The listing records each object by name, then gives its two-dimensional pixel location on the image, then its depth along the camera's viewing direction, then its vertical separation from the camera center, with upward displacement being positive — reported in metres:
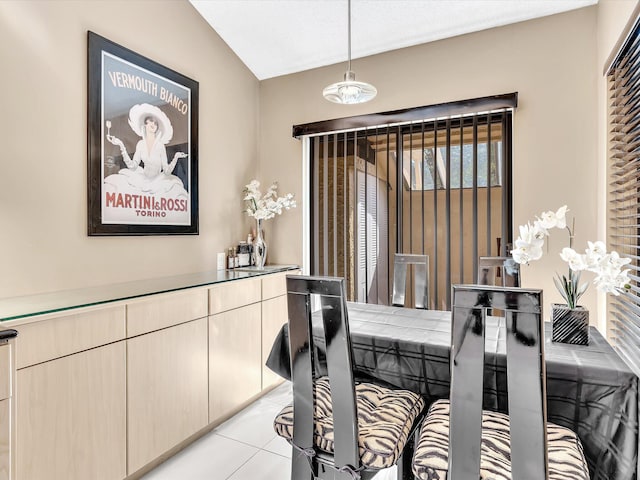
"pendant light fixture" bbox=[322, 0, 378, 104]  1.99 +0.81
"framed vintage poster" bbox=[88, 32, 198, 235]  2.15 +0.60
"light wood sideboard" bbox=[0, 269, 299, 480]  1.45 -0.71
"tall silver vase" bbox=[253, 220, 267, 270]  3.16 -0.10
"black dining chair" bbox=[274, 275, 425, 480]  1.31 -0.70
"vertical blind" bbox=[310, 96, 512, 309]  2.68 +0.31
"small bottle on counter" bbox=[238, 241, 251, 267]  3.18 -0.15
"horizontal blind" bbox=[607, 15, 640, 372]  1.70 +0.31
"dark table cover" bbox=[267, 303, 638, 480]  1.28 -0.56
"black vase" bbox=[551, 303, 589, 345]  1.58 -0.38
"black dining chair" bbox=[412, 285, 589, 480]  1.05 -0.51
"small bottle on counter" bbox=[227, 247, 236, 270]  3.09 -0.19
